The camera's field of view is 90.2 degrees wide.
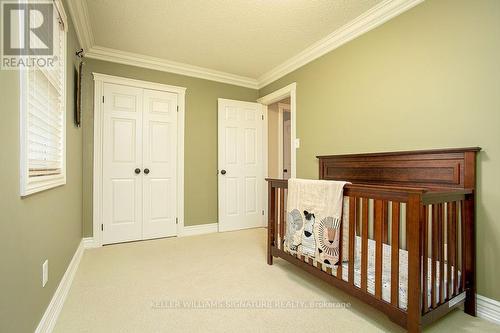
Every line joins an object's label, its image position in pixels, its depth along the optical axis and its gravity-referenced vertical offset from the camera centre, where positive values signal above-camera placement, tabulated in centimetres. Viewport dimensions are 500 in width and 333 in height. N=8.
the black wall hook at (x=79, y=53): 248 +115
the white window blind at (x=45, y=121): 116 +26
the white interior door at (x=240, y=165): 375 +1
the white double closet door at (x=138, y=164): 304 +2
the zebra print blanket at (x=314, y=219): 168 -39
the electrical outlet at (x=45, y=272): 140 -62
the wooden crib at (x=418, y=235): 128 -41
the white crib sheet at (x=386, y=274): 140 -68
